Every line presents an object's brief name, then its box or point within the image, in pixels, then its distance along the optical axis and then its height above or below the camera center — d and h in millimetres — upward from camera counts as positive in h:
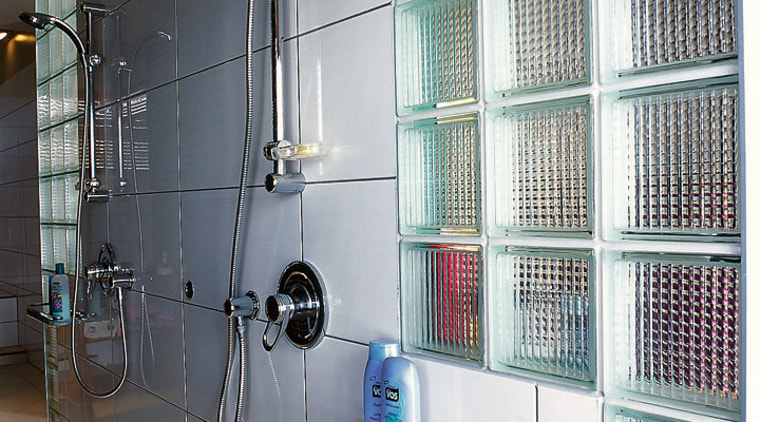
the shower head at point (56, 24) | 1979 +626
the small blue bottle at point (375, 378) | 1035 -298
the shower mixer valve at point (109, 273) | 1958 -208
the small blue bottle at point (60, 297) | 2201 -316
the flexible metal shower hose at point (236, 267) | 1266 -132
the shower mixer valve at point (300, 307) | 1243 -208
